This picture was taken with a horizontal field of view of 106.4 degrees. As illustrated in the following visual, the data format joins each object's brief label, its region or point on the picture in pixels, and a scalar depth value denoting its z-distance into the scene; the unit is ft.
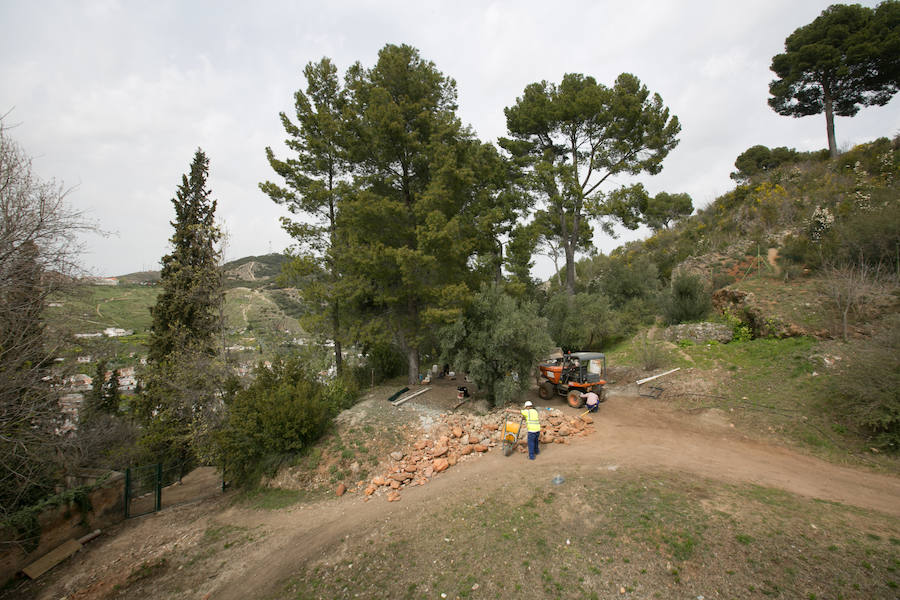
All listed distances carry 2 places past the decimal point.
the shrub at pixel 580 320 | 66.54
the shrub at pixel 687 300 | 58.03
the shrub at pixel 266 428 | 32.55
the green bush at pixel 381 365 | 52.01
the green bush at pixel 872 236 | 42.60
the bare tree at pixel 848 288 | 38.65
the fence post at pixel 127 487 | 29.27
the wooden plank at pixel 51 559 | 22.29
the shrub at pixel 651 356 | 49.39
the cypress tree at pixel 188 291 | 46.04
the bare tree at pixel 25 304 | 19.97
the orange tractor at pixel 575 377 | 42.14
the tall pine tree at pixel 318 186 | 46.37
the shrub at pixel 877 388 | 25.44
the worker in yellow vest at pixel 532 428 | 29.73
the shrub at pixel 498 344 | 39.50
